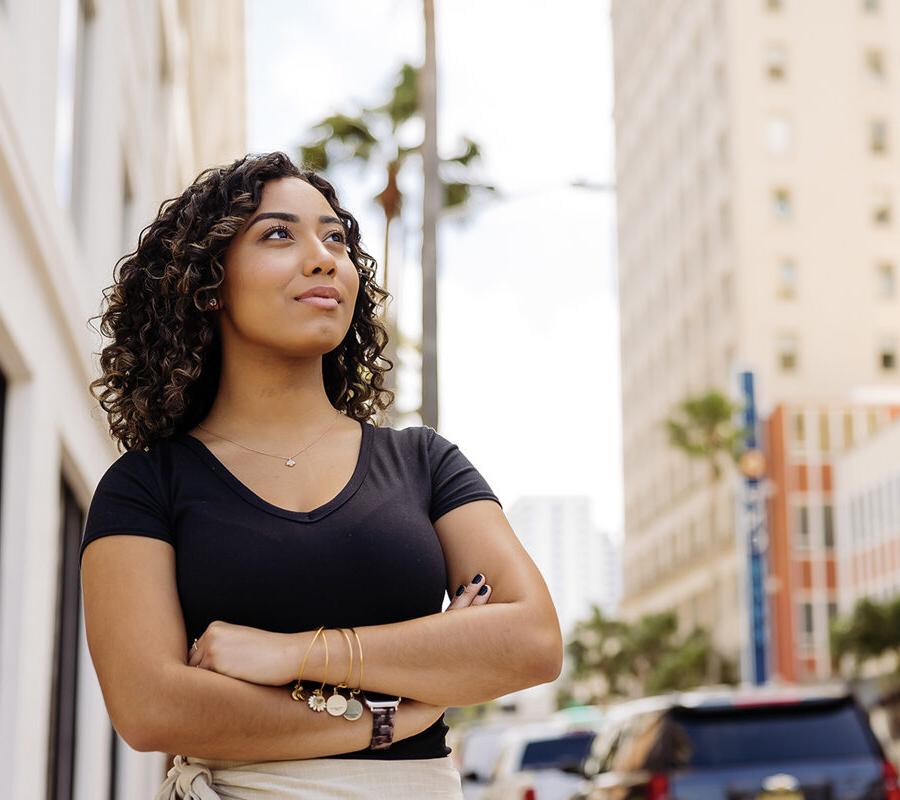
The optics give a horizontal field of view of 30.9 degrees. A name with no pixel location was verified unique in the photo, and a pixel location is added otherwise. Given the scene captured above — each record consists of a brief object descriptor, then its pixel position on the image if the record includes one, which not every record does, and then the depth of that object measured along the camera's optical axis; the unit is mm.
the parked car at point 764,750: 9836
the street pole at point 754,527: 70438
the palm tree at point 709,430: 69938
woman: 2689
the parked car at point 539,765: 15844
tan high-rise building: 80375
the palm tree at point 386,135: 27922
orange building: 71938
